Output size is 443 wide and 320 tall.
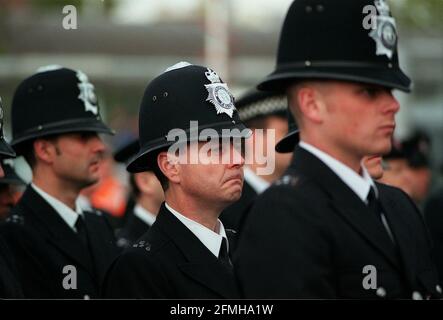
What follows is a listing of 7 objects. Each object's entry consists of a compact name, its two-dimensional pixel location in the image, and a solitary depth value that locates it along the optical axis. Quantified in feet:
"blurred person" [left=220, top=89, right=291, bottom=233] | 30.78
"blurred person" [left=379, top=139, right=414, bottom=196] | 43.90
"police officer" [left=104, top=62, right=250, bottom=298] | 22.95
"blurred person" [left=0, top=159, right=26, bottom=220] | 33.81
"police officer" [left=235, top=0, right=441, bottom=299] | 19.98
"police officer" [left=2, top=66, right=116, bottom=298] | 30.58
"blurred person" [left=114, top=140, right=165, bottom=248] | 39.45
